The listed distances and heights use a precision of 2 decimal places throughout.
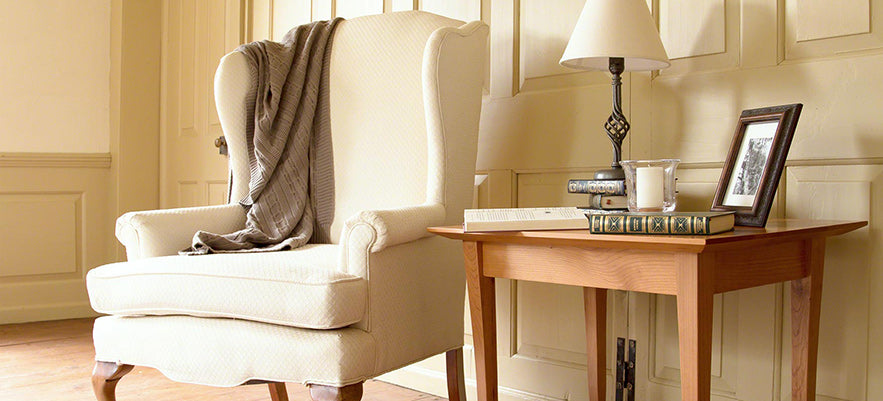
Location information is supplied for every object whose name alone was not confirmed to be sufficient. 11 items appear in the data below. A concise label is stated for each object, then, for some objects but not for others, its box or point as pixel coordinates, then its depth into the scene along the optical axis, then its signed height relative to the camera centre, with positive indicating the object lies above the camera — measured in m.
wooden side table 1.14 -0.11
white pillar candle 1.36 +0.02
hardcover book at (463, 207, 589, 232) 1.37 -0.04
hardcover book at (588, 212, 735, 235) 1.15 -0.04
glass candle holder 1.36 +0.02
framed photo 1.36 +0.06
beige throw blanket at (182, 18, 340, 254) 2.05 +0.15
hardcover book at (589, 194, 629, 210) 1.65 -0.01
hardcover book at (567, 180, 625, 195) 1.61 +0.02
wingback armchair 1.43 -0.13
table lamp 1.60 +0.33
